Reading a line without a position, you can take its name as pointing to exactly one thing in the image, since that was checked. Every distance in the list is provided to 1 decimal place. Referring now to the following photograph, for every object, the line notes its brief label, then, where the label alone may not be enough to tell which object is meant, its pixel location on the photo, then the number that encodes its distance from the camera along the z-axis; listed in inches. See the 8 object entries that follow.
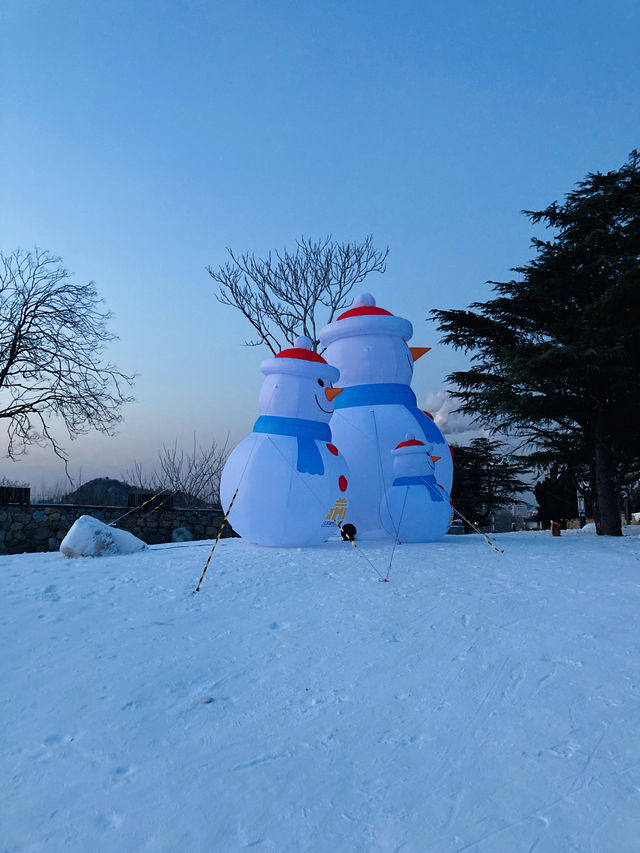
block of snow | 271.4
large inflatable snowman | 344.5
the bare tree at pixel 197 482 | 857.5
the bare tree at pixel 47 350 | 575.2
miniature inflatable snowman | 324.8
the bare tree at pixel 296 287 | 657.0
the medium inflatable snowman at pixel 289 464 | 295.1
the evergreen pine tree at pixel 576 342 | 452.4
